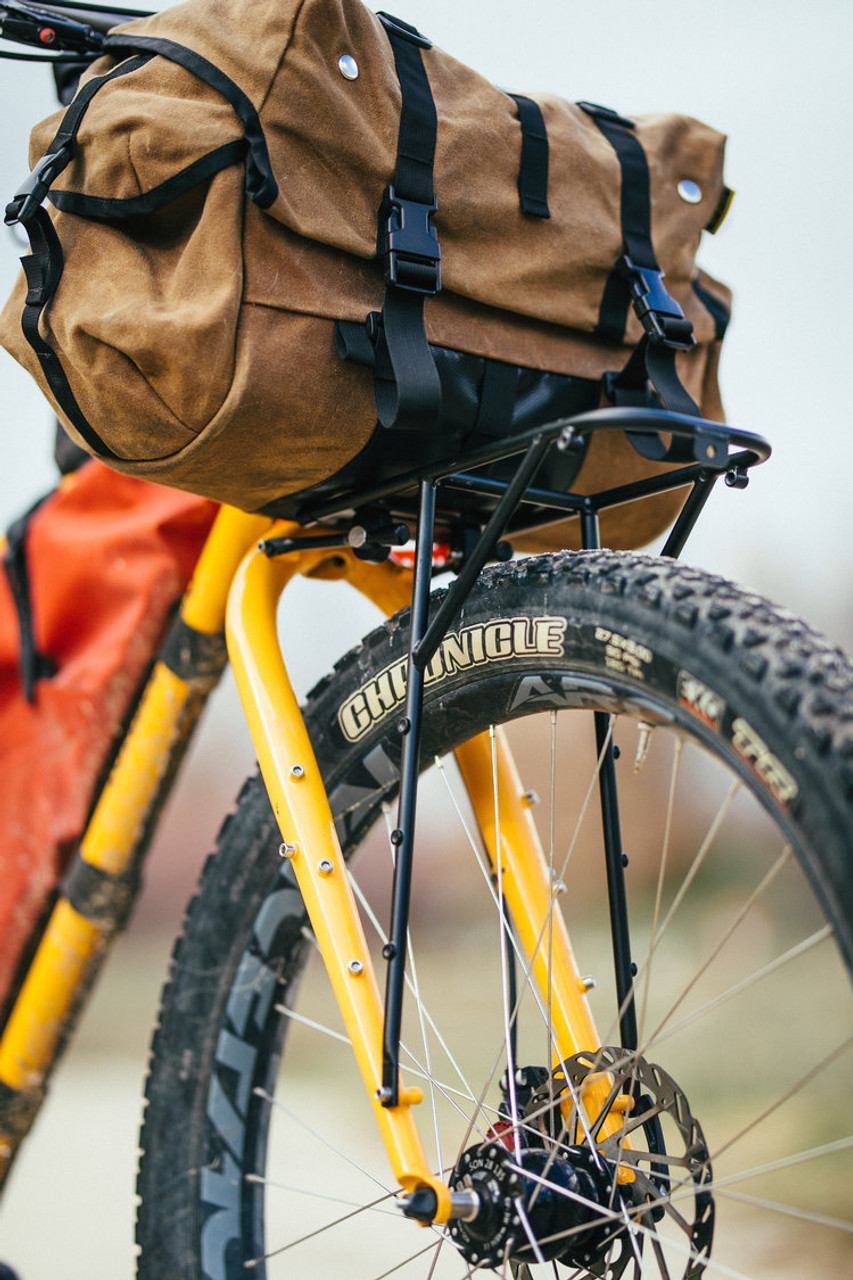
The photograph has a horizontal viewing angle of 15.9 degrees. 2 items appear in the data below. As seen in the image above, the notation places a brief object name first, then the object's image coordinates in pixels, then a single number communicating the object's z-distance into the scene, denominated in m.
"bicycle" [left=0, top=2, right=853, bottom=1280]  1.51
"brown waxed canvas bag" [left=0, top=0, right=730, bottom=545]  1.60
